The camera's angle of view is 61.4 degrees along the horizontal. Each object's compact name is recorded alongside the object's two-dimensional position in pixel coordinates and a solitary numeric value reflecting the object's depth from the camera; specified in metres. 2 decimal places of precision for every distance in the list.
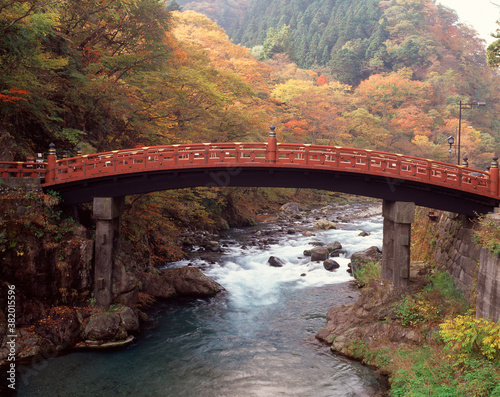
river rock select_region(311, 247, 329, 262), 29.38
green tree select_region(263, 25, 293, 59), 79.69
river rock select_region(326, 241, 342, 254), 31.18
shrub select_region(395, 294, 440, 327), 16.83
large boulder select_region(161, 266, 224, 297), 23.48
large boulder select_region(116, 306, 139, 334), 18.41
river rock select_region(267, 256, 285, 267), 28.81
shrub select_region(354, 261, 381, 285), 23.08
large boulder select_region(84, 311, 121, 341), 17.50
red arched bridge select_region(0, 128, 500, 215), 18.20
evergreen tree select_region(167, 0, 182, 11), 67.43
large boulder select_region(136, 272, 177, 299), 23.05
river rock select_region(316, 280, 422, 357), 16.67
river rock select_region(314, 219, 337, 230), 39.88
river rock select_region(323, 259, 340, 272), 27.84
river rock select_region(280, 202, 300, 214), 48.30
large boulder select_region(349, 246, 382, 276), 26.21
